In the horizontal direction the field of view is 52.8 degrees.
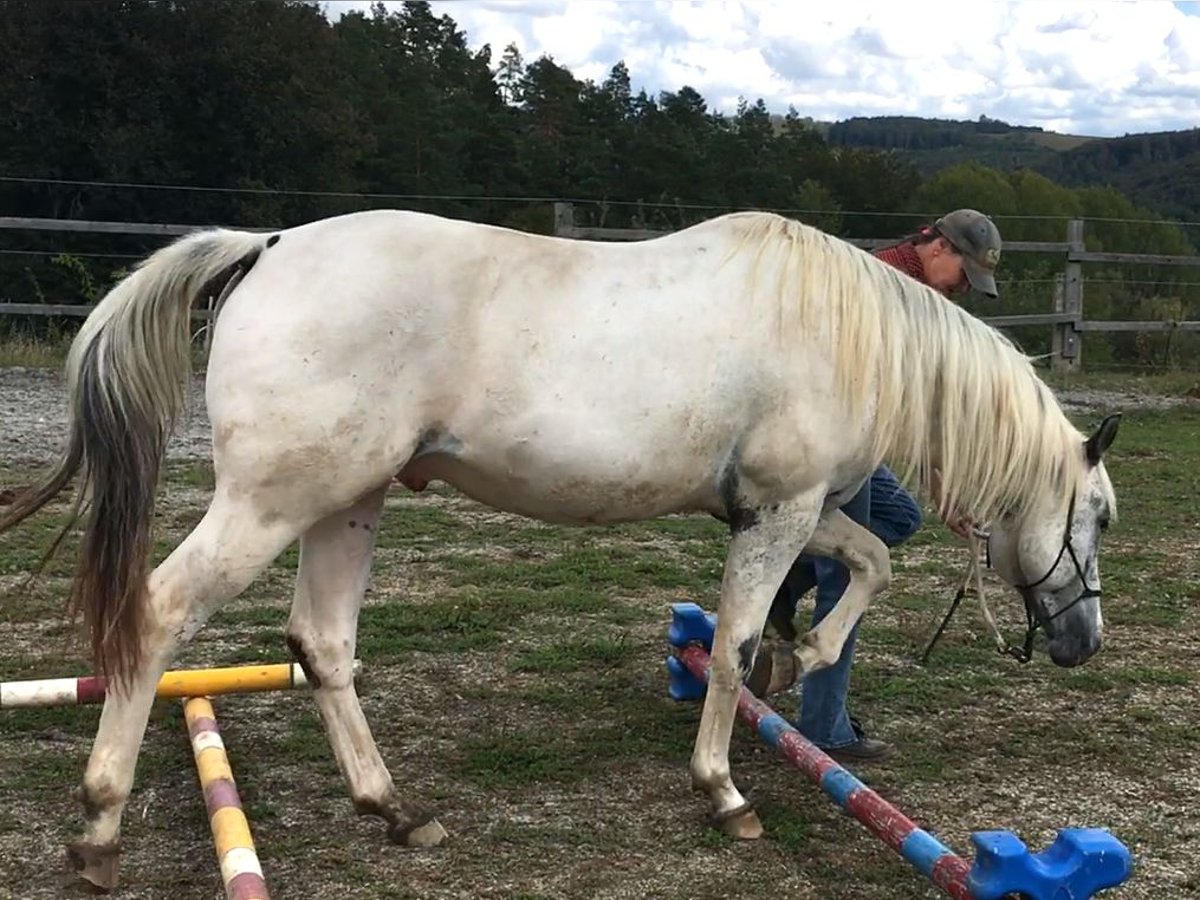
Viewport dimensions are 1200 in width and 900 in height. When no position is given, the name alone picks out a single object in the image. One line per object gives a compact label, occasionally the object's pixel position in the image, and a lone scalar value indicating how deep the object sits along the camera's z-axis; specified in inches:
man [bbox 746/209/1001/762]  162.7
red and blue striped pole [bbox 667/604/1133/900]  107.6
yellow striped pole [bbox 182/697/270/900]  105.4
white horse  120.0
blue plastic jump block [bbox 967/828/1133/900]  107.4
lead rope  159.9
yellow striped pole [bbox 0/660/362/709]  145.6
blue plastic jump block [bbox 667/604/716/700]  177.6
